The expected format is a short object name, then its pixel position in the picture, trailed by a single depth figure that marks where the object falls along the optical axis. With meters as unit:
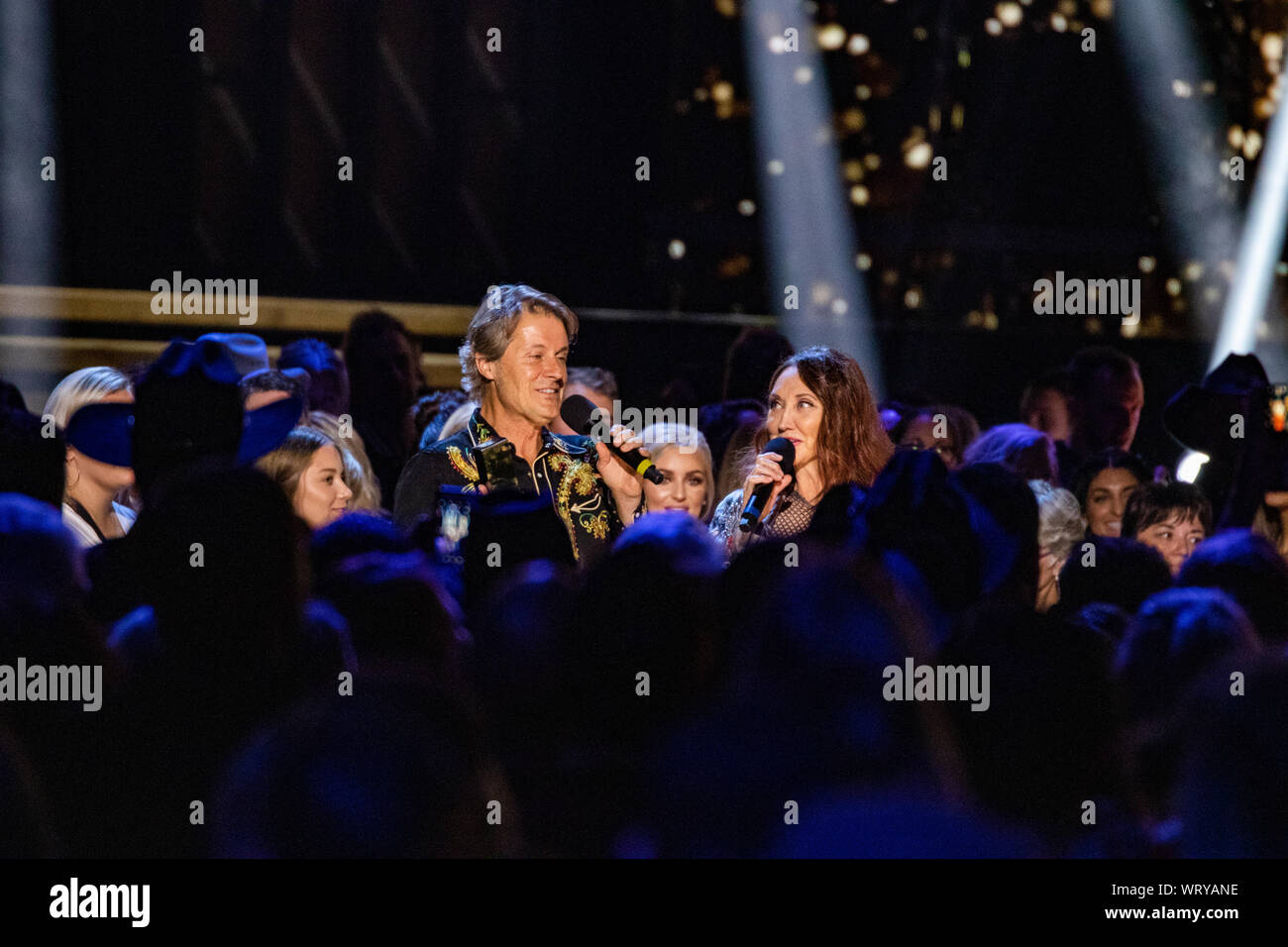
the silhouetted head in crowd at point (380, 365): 4.34
